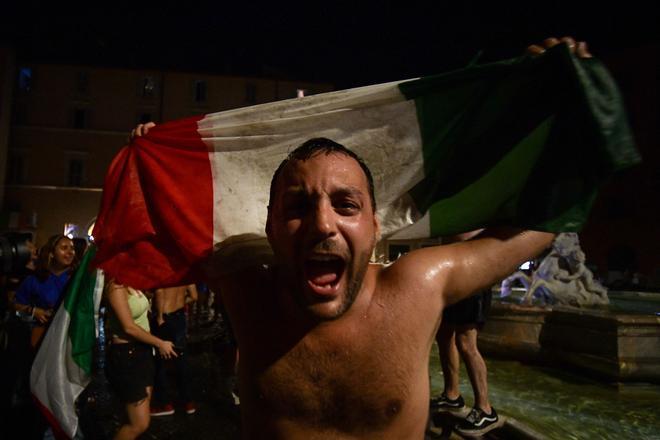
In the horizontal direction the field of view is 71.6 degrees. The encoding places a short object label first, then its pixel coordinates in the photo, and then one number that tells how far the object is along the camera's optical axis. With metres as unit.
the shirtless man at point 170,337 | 4.94
